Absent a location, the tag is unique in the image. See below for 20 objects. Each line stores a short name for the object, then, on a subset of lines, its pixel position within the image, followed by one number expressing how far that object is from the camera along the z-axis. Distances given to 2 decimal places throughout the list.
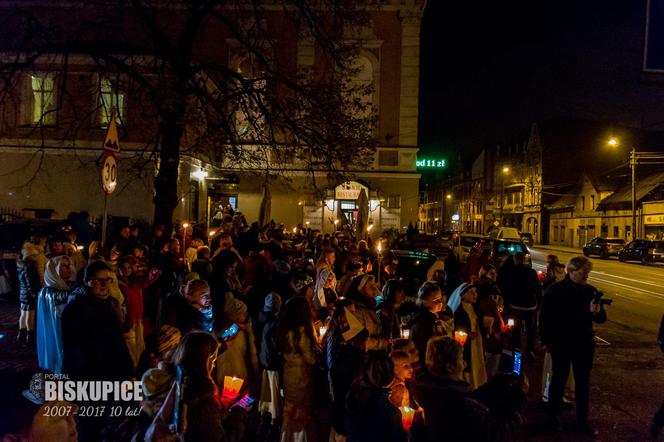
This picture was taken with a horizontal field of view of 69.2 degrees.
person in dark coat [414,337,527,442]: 2.70
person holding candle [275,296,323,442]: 4.19
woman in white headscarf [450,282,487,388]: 5.58
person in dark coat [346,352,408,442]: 2.83
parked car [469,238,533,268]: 18.52
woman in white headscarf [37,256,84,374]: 5.44
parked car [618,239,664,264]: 31.29
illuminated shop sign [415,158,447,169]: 44.34
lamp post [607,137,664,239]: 37.56
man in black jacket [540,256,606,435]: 5.23
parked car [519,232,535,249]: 45.32
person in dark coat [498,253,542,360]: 8.02
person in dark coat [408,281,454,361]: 4.64
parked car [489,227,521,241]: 34.87
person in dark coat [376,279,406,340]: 5.34
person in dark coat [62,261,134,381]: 3.90
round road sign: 6.69
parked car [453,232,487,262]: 21.37
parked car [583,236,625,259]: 37.18
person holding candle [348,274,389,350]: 3.92
